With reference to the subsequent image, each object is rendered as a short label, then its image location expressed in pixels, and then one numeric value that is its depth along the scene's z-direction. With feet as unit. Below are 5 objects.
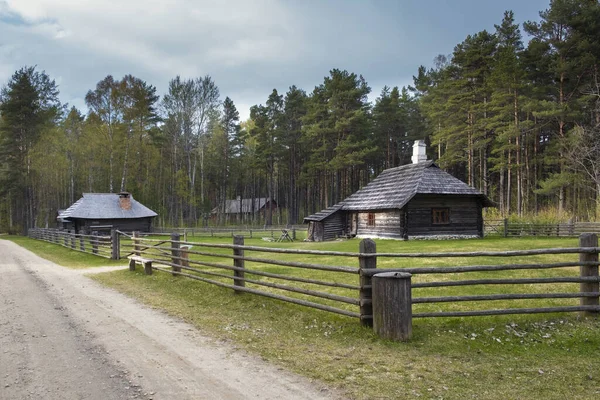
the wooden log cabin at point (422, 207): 82.02
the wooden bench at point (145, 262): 40.88
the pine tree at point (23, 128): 152.66
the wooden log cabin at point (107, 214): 120.98
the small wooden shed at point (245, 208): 228.63
